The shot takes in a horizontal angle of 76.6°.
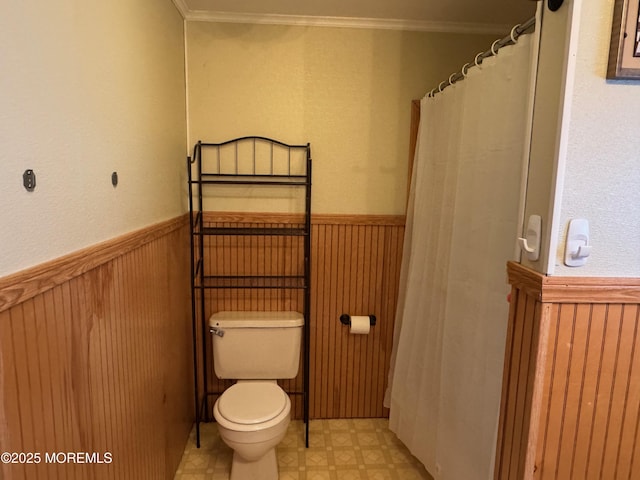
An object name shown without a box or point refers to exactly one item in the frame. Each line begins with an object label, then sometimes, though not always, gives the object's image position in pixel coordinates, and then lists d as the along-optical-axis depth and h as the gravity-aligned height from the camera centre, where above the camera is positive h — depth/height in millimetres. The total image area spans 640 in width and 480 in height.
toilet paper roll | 2289 -826
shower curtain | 1266 -325
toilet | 1868 -1015
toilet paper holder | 2338 -814
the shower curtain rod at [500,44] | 1176 +435
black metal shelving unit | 2168 -91
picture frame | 949 +332
